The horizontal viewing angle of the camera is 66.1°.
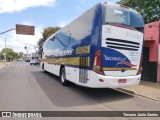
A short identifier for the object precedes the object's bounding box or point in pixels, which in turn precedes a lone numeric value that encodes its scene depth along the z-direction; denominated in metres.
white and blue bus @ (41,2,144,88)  4.77
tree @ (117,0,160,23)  14.58
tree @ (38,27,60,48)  32.74
